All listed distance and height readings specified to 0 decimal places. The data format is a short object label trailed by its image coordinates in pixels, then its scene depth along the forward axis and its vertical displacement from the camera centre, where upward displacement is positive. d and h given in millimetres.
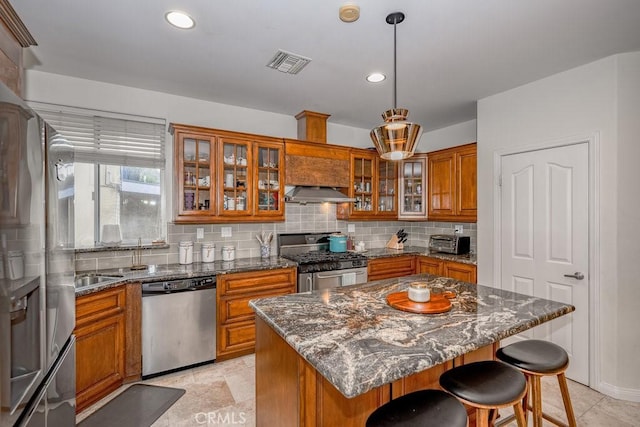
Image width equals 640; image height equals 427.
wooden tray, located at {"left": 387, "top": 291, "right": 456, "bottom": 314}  1667 -516
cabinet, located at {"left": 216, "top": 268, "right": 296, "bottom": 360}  2967 -905
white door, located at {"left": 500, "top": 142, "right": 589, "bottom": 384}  2648 -213
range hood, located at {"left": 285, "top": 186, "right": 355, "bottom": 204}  3666 +211
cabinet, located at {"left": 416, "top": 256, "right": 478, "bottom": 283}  3547 -678
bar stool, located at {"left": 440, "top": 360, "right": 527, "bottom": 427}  1349 -787
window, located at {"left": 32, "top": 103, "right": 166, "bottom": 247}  2924 +418
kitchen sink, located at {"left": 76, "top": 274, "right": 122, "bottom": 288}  2630 -555
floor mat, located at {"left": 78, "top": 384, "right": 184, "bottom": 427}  2166 -1440
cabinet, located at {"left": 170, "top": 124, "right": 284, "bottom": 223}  3131 +398
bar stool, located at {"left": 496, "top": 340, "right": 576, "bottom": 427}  1643 -806
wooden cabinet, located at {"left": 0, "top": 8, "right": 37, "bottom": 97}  1504 +856
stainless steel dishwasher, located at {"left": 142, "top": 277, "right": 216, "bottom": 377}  2660 -979
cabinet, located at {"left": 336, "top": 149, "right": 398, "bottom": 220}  4188 +337
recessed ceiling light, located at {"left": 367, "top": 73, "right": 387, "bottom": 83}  2828 +1245
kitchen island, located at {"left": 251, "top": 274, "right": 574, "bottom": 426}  1146 -536
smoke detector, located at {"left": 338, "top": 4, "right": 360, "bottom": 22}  1877 +1227
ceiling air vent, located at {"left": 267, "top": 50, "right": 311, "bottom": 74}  2473 +1244
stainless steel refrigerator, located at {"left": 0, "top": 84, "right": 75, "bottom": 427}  986 -213
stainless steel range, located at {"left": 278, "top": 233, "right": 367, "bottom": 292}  3387 -549
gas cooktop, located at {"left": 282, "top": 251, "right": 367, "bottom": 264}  3482 -518
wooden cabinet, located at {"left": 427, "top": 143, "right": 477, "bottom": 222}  3721 +361
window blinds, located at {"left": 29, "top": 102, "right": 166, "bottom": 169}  2871 +771
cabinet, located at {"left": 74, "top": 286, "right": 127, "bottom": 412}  2217 -997
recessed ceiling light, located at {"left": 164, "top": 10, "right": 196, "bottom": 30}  1974 +1256
